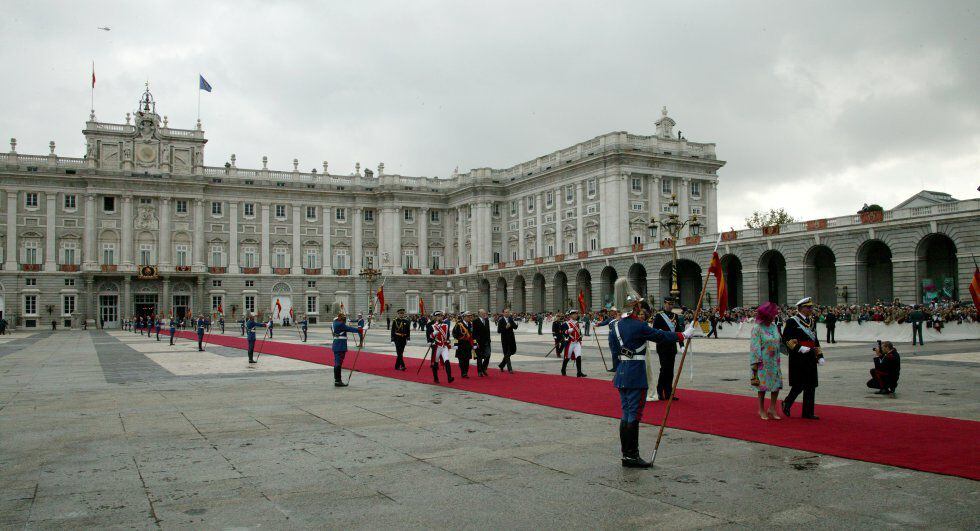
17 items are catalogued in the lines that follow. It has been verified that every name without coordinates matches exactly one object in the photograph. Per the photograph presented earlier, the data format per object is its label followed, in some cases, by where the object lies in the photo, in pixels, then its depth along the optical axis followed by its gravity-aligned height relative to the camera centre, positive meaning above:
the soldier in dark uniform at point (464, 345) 17.55 -1.26
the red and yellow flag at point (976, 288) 18.89 +0.02
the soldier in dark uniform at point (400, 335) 20.58 -1.17
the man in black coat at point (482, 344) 18.47 -1.30
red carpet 8.18 -1.95
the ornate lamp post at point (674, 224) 30.41 +3.24
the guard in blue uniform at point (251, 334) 23.45 -1.27
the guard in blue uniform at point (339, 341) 16.56 -1.09
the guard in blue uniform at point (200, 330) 30.69 -1.44
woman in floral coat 10.87 -1.01
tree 93.40 +9.79
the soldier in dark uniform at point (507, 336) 19.52 -1.17
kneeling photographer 13.39 -1.52
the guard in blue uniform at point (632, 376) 7.99 -0.97
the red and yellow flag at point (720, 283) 10.89 +0.16
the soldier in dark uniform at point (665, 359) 13.16 -1.26
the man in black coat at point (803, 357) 10.69 -1.00
